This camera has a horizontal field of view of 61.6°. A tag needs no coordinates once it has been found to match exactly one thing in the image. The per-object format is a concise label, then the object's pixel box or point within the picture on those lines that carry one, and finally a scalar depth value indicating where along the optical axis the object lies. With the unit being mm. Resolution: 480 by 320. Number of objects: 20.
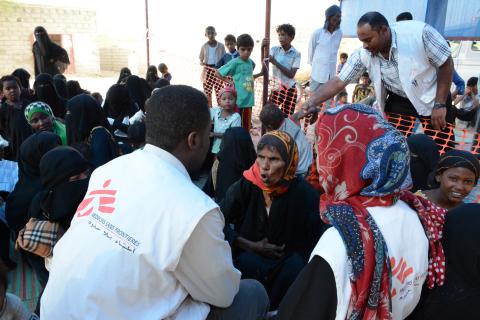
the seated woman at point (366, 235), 1201
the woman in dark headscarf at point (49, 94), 5793
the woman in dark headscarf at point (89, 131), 3875
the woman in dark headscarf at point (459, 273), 1274
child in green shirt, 6188
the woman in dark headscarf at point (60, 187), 2512
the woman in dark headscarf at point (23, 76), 7395
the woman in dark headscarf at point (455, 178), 2699
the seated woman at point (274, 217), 2715
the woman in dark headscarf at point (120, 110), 5340
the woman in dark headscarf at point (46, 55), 7586
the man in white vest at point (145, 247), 1425
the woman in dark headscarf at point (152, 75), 8320
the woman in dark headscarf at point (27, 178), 3324
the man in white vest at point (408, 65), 3178
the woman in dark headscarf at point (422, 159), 3234
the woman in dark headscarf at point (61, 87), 6241
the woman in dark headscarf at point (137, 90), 6457
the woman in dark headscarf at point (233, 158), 3834
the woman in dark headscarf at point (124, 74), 7643
